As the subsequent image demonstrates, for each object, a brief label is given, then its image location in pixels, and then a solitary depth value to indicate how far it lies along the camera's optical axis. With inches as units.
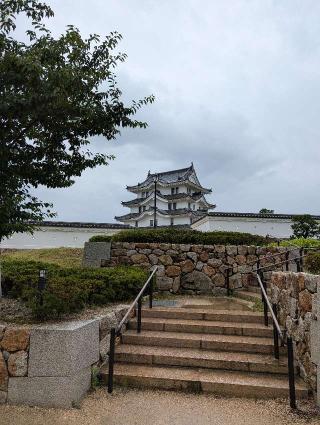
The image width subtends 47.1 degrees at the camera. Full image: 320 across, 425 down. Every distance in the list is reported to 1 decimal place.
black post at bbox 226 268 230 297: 371.2
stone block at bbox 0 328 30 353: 165.8
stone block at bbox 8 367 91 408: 160.1
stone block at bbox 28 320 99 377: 161.5
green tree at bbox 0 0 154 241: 177.2
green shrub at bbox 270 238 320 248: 384.2
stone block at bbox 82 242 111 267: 409.1
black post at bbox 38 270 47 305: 186.4
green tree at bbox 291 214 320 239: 810.8
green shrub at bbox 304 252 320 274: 231.6
